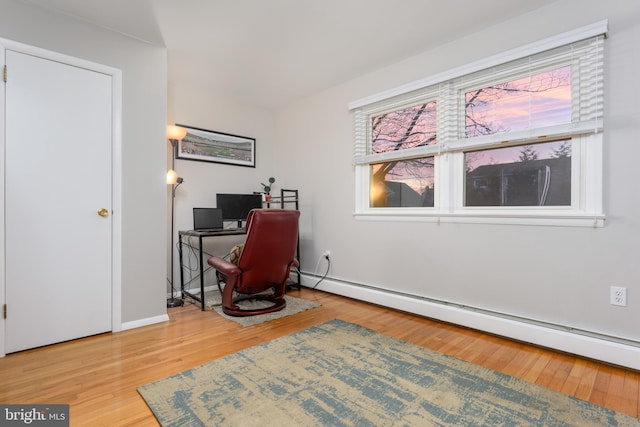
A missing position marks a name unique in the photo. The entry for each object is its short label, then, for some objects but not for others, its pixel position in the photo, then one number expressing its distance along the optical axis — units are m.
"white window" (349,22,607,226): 2.07
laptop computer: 3.44
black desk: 3.06
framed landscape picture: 3.60
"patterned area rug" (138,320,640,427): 1.43
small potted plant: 4.02
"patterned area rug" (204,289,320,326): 2.75
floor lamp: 3.17
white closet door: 2.11
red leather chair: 2.65
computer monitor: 3.75
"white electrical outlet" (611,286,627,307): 1.93
